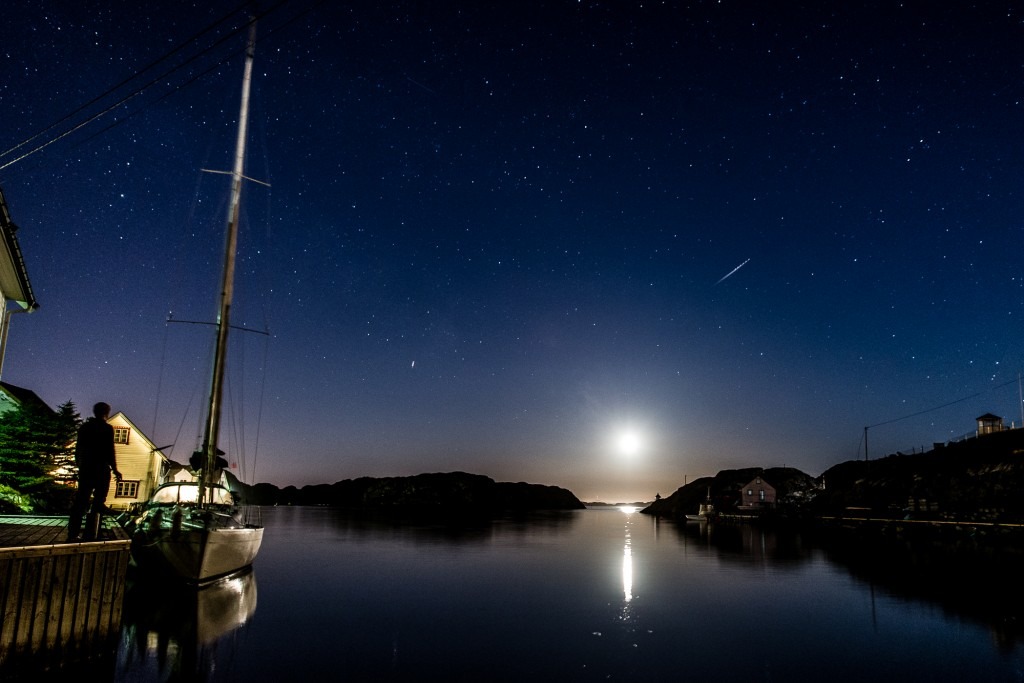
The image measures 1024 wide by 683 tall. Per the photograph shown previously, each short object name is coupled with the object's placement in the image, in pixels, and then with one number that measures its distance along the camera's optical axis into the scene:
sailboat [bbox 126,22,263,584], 20.59
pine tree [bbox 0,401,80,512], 30.33
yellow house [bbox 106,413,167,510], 44.00
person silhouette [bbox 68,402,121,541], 11.57
